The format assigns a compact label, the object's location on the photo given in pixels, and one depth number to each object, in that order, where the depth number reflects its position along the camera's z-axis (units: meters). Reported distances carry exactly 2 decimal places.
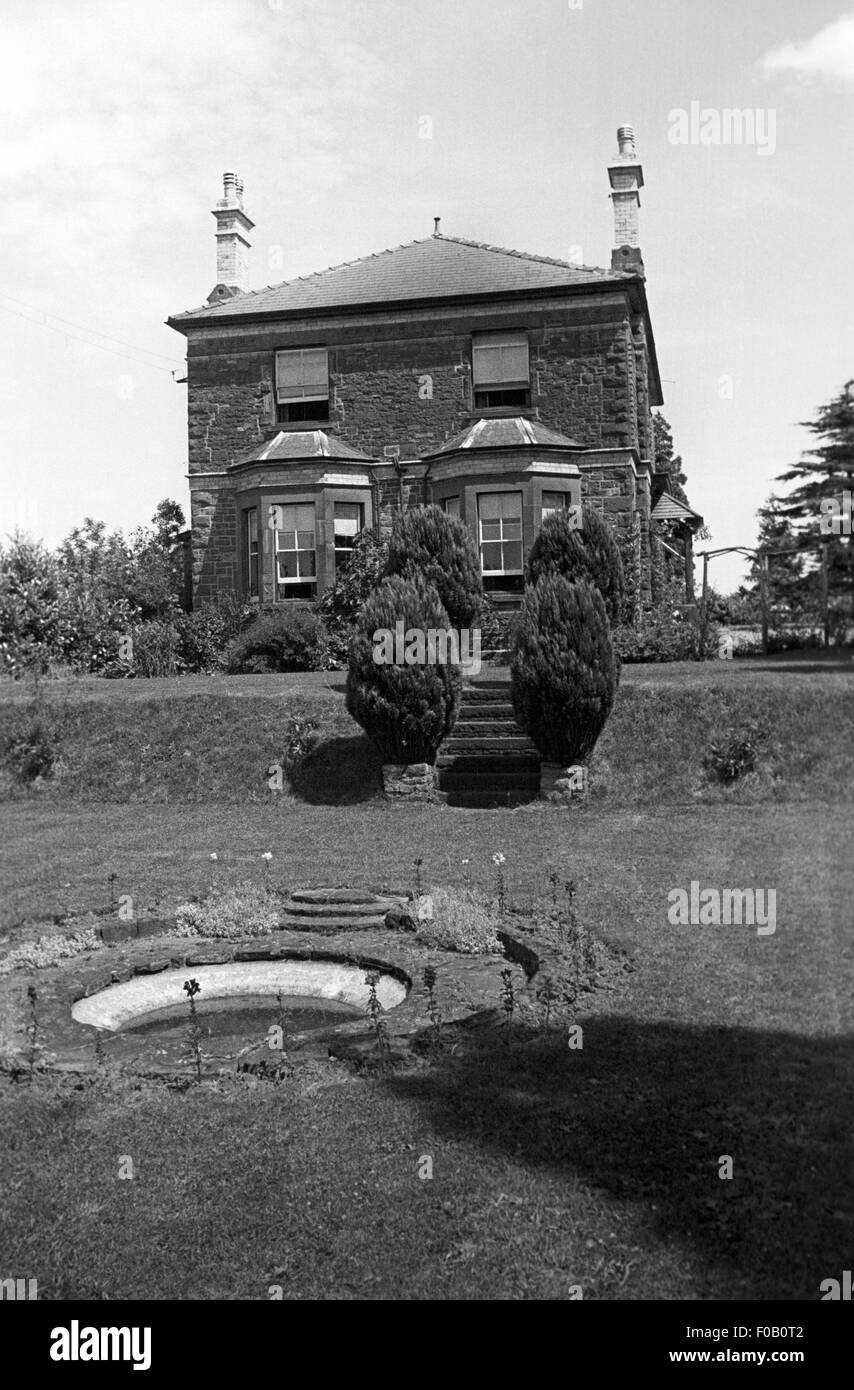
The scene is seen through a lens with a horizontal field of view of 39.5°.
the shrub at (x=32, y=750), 17.39
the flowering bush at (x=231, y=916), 9.52
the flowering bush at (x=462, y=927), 8.78
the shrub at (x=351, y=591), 25.09
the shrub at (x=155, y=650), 23.59
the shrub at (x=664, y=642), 21.36
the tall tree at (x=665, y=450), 47.34
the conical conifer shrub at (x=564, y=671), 14.56
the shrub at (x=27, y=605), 22.94
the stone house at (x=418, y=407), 25.50
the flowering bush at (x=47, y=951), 8.74
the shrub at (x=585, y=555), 21.50
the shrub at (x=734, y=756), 14.50
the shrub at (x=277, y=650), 23.11
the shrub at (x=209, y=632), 25.36
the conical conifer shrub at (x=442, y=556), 19.44
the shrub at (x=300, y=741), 16.59
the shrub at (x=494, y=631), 23.47
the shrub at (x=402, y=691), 15.02
